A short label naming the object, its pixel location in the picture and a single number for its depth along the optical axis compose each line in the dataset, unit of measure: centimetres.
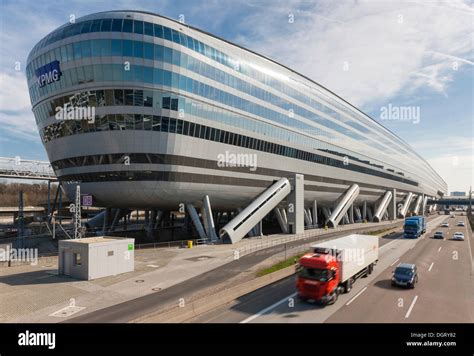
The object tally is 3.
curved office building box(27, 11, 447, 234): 3569
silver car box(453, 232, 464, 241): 4811
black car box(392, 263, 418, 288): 2108
